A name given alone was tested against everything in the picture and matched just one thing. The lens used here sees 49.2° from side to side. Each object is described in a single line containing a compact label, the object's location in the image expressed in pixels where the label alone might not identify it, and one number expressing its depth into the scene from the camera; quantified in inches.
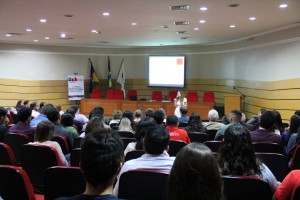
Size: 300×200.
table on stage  525.5
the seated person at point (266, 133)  169.8
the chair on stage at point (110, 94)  621.2
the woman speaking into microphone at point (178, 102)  504.4
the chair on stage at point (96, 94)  620.0
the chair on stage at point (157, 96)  603.5
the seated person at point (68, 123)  211.5
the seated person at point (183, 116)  306.7
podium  499.2
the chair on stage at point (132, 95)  597.3
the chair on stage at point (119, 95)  609.3
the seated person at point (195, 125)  229.3
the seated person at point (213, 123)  247.9
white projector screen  630.5
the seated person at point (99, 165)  54.1
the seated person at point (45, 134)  149.7
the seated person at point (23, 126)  199.2
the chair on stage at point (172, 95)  594.5
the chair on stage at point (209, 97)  556.4
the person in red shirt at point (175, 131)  192.5
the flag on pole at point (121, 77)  679.1
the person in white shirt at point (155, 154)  101.3
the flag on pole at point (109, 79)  669.9
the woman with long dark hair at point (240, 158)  98.0
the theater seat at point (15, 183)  93.9
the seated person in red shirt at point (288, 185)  85.4
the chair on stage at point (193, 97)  576.1
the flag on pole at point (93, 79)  658.8
